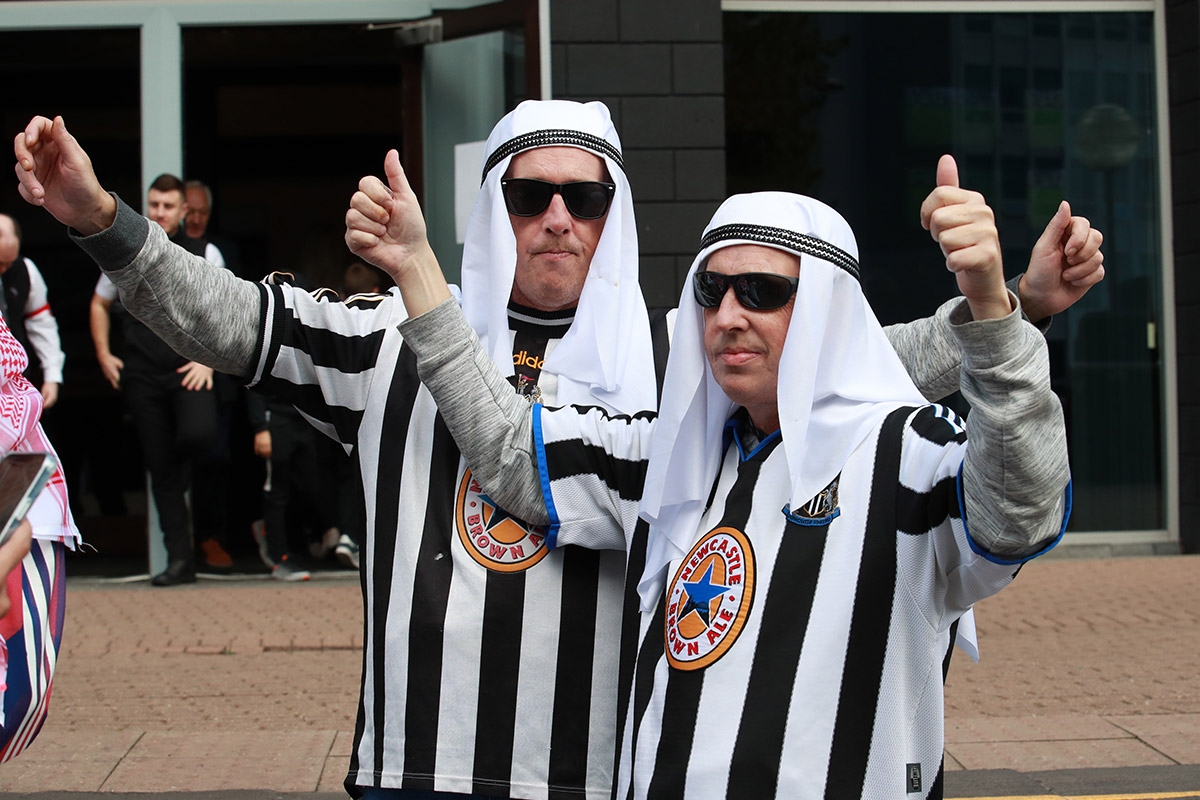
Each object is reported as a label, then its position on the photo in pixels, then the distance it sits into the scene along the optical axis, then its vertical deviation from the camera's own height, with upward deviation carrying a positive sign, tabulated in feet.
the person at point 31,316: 23.38 +1.85
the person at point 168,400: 23.75 +0.40
